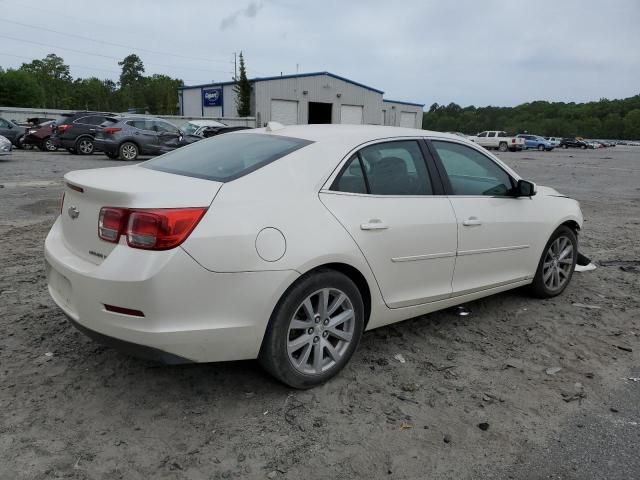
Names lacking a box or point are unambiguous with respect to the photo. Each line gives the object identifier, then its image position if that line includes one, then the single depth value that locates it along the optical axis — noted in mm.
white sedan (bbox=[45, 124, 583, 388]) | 2748
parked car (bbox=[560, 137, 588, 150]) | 69562
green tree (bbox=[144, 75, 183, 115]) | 112000
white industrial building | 44906
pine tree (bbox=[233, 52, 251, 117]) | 44000
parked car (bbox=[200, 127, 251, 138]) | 21669
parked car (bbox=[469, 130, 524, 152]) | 50788
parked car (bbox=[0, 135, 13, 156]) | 17000
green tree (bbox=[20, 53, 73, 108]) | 100812
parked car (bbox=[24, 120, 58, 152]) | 23141
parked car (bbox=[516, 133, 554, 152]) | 56344
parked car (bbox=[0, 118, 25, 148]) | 23578
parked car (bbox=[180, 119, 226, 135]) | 22516
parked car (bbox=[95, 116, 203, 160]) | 18859
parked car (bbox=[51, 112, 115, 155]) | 21000
